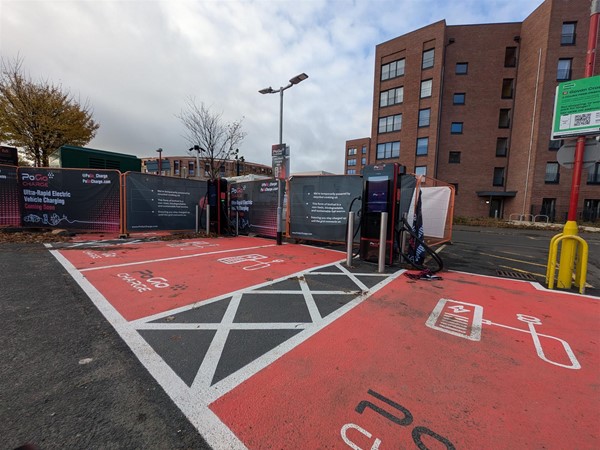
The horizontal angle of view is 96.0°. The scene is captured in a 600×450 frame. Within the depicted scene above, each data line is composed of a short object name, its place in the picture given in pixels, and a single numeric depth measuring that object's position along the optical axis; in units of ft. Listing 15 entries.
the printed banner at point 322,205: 28.81
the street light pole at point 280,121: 30.14
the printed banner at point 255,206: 33.88
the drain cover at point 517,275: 19.34
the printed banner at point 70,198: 30.91
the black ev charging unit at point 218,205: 37.63
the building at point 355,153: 274.98
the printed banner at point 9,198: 29.53
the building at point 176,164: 251.72
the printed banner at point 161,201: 32.76
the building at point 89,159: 46.16
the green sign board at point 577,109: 15.21
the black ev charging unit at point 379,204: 20.65
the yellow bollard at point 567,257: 16.40
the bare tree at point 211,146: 67.56
